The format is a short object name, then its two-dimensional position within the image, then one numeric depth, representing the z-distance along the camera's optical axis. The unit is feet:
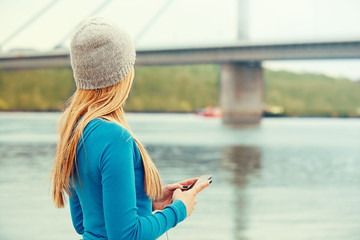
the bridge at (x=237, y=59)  129.39
